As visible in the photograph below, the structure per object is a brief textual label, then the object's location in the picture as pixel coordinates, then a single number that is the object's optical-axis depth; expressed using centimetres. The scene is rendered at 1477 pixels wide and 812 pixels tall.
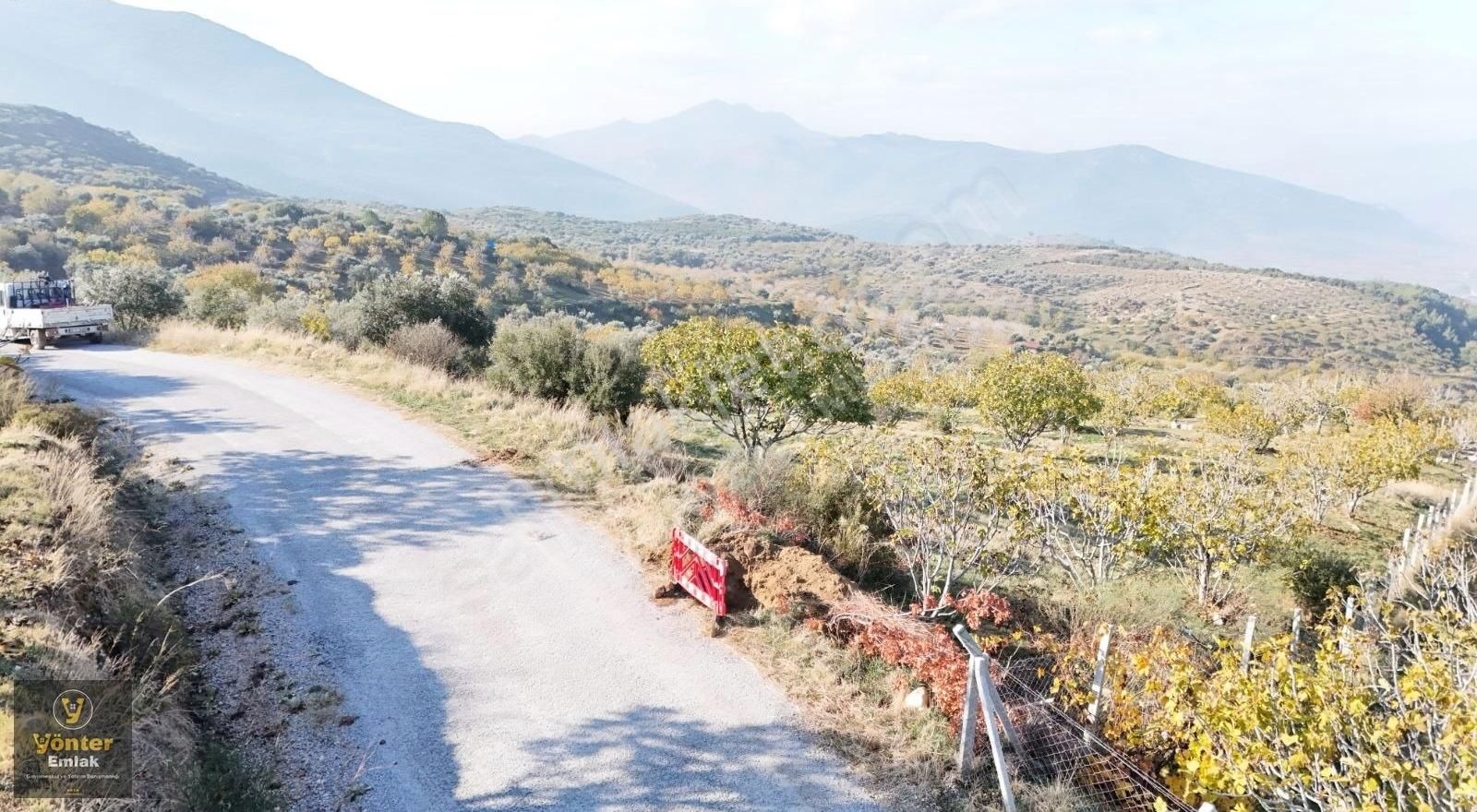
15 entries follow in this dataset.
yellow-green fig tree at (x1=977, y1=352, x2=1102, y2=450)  2020
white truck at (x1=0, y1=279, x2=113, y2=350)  2023
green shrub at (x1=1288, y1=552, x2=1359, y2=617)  1108
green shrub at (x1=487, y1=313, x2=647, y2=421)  1620
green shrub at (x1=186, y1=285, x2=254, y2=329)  2505
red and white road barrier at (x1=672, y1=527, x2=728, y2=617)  770
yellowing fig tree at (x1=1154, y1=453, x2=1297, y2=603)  976
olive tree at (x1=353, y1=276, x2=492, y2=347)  2156
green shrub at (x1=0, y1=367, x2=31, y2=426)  1071
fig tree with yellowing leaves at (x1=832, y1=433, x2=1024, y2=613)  877
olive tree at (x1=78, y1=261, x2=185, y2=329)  2481
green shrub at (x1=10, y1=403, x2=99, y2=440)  1023
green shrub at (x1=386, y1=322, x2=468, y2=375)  1933
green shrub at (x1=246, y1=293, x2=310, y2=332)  2383
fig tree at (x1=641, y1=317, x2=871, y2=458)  1307
